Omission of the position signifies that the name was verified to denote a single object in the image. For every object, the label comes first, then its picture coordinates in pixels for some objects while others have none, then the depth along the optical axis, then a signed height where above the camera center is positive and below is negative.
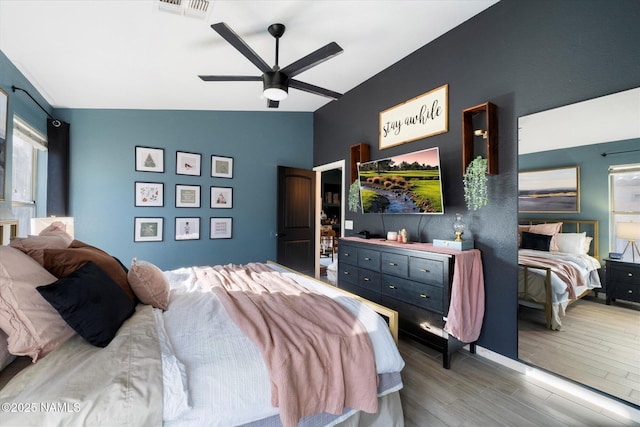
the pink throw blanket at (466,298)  2.18 -0.67
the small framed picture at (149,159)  3.73 +0.77
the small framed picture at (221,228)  4.21 -0.19
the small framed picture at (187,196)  3.97 +0.29
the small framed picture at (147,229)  3.73 -0.19
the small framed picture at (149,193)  3.73 +0.30
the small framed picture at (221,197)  4.21 +0.29
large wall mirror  1.71 +0.01
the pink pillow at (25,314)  1.09 -0.41
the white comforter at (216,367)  1.03 -0.64
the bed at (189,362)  0.93 -0.59
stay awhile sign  2.82 +1.11
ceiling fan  1.86 +1.16
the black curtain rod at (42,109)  2.47 +1.14
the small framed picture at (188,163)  3.96 +0.77
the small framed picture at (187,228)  3.97 -0.19
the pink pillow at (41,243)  1.42 -0.16
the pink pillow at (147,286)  1.68 -0.44
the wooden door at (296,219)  4.48 -0.05
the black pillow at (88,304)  1.15 -0.40
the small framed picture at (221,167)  4.20 +0.76
